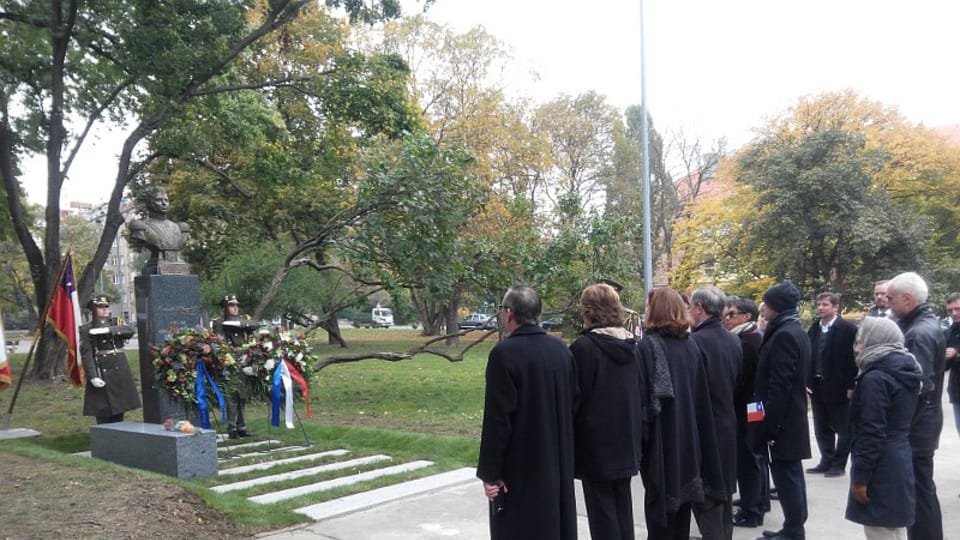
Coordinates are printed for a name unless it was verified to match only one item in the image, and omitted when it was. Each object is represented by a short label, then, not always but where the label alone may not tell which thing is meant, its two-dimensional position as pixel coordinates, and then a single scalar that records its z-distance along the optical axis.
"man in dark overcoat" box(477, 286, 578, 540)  3.96
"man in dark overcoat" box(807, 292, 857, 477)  7.57
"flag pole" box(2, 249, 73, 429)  9.99
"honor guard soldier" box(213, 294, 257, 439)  10.47
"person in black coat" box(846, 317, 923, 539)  4.05
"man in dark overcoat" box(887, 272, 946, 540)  4.52
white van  69.94
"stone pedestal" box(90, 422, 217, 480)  7.57
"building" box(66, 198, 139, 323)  87.44
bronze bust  9.55
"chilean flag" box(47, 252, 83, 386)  9.93
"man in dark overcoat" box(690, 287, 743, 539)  4.81
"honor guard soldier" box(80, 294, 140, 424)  9.52
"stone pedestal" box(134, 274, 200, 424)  9.16
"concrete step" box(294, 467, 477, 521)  6.40
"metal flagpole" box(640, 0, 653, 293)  14.08
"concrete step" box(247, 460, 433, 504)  6.97
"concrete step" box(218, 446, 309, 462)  9.30
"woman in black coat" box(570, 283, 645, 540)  4.20
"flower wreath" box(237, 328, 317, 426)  9.27
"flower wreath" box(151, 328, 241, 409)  8.51
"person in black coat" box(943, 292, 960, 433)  7.53
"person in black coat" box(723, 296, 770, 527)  5.81
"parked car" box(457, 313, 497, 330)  50.16
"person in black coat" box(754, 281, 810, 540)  5.30
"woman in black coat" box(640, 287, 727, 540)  4.43
